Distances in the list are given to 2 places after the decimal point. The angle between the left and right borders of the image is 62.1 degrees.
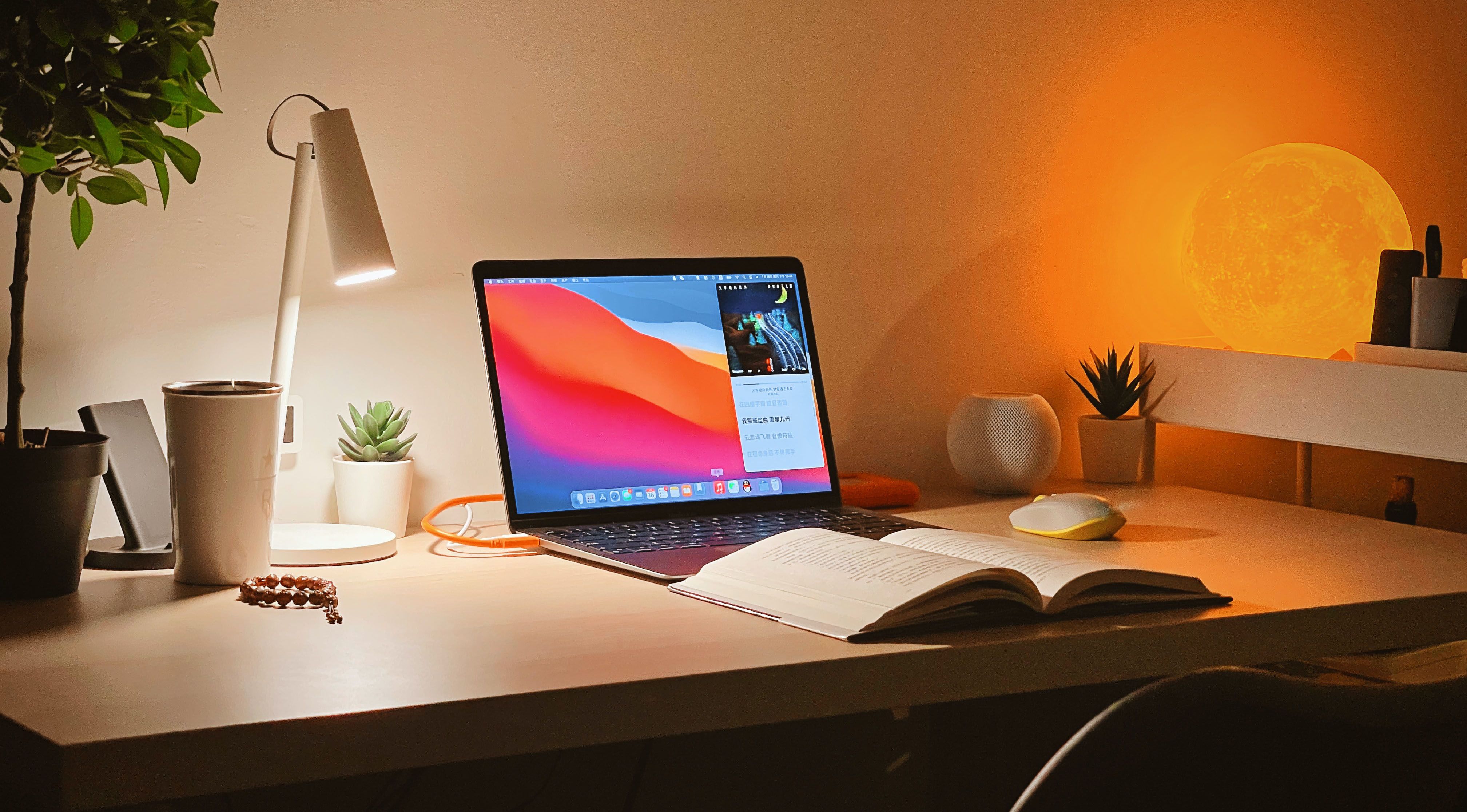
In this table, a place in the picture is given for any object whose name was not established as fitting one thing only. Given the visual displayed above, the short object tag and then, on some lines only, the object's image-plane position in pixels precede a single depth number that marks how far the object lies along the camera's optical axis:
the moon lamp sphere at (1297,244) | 1.50
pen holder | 1.35
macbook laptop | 1.20
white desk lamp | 1.08
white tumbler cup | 0.96
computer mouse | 1.18
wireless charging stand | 1.03
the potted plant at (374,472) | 1.22
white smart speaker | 1.43
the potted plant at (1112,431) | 1.54
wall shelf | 1.30
